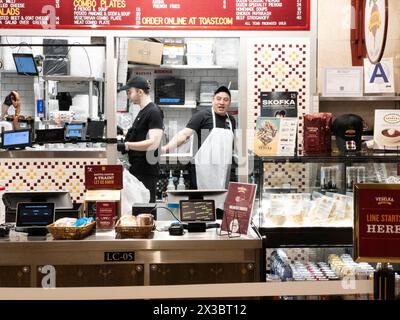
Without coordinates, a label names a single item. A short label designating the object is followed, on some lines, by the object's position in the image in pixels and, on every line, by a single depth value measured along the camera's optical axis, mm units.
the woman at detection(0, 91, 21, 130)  5574
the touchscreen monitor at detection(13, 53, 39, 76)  5352
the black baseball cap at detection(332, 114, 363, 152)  3854
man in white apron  5840
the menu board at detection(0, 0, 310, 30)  5277
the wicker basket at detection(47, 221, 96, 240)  3504
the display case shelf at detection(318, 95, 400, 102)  5277
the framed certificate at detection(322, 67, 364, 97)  5258
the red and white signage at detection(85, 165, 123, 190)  3737
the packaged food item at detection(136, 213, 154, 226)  3568
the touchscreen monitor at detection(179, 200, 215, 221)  3729
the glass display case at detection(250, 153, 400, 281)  3650
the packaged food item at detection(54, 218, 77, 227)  3520
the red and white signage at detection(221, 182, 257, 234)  3561
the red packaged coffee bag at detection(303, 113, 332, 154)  3838
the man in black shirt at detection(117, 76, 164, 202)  5723
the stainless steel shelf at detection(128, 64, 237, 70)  6094
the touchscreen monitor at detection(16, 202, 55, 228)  3584
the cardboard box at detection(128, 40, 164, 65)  5679
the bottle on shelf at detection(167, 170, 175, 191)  6251
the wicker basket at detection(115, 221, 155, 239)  3553
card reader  3654
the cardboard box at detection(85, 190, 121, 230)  3707
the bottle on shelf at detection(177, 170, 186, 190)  6261
